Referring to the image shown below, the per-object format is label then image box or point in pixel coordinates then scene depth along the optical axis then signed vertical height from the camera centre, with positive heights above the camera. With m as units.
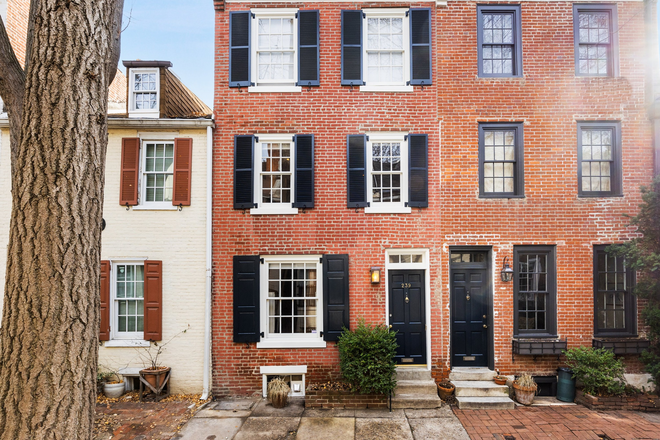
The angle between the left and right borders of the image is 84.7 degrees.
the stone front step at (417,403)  7.29 -3.40
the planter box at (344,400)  7.23 -3.33
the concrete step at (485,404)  7.30 -3.42
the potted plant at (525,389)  7.48 -3.21
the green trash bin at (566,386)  7.65 -3.22
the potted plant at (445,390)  7.58 -3.26
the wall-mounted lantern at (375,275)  8.04 -0.91
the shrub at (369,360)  7.04 -2.51
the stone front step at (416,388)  7.59 -3.23
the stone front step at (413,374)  7.86 -3.05
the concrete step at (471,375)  7.93 -3.08
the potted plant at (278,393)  7.39 -3.26
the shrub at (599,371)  7.30 -2.79
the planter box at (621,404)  7.24 -3.39
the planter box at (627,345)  7.86 -2.39
